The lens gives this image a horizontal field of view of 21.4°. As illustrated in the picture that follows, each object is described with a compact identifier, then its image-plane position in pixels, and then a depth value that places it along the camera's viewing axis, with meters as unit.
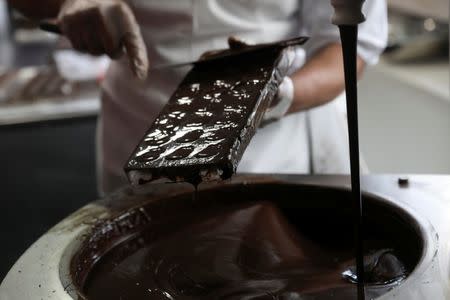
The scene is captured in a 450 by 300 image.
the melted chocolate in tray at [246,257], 1.44
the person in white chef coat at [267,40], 1.88
